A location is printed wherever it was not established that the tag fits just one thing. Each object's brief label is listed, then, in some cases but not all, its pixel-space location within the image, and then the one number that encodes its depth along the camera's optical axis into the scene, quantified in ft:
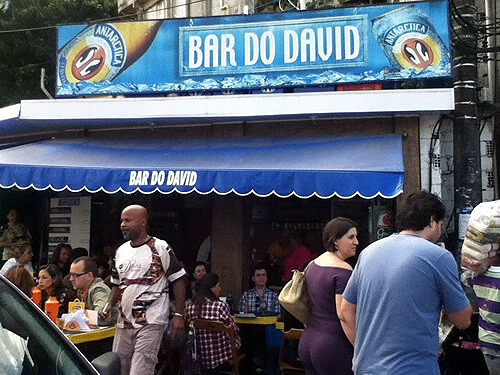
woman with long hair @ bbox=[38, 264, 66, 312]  20.53
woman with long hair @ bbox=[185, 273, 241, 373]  19.31
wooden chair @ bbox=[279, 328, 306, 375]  18.43
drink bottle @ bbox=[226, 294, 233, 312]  24.54
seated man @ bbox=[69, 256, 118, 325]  18.89
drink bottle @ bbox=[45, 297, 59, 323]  17.56
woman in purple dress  12.40
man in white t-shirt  16.38
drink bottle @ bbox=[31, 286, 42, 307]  19.42
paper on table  21.68
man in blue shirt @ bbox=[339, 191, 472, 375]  9.45
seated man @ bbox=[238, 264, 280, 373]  22.18
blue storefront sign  26.27
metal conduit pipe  30.38
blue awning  21.59
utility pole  24.35
